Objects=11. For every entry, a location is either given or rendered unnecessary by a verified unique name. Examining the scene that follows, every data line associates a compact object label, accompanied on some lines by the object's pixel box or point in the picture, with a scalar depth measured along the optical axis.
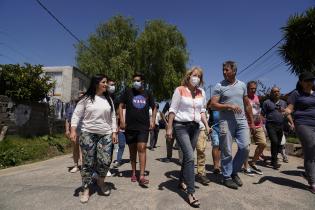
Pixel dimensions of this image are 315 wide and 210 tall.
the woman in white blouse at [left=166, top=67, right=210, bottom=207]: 2.75
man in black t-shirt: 3.36
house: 13.87
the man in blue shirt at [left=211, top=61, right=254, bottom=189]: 3.26
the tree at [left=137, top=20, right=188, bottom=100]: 18.91
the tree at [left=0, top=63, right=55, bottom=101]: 6.76
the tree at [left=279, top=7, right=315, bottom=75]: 9.77
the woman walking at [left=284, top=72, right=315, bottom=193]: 3.21
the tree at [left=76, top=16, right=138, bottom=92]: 17.96
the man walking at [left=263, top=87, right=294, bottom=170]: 4.53
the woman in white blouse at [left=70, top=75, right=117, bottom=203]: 2.87
